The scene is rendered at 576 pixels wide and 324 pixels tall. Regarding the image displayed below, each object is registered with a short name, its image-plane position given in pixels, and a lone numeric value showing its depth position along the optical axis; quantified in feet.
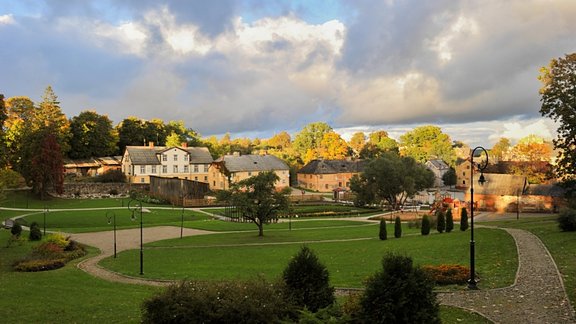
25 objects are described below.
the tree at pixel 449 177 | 337.11
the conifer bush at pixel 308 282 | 37.83
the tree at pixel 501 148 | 425.28
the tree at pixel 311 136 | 418.51
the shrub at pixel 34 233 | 116.06
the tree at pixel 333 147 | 377.03
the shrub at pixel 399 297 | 31.35
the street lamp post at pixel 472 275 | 50.84
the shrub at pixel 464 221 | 119.75
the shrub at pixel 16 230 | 113.39
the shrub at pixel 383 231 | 108.67
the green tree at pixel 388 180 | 220.84
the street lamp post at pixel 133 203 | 190.97
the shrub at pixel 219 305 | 34.81
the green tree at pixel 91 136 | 291.79
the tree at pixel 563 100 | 109.81
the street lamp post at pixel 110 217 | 155.29
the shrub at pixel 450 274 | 54.60
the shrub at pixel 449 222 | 120.37
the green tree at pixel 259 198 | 126.72
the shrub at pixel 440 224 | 119.55
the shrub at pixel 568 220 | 90.83
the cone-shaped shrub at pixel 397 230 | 112.98
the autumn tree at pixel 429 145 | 391.04
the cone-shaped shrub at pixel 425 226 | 115.85
